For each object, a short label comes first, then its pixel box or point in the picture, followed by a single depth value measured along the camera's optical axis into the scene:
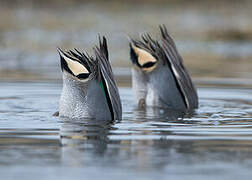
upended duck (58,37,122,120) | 16.12
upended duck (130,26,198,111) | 20.31
